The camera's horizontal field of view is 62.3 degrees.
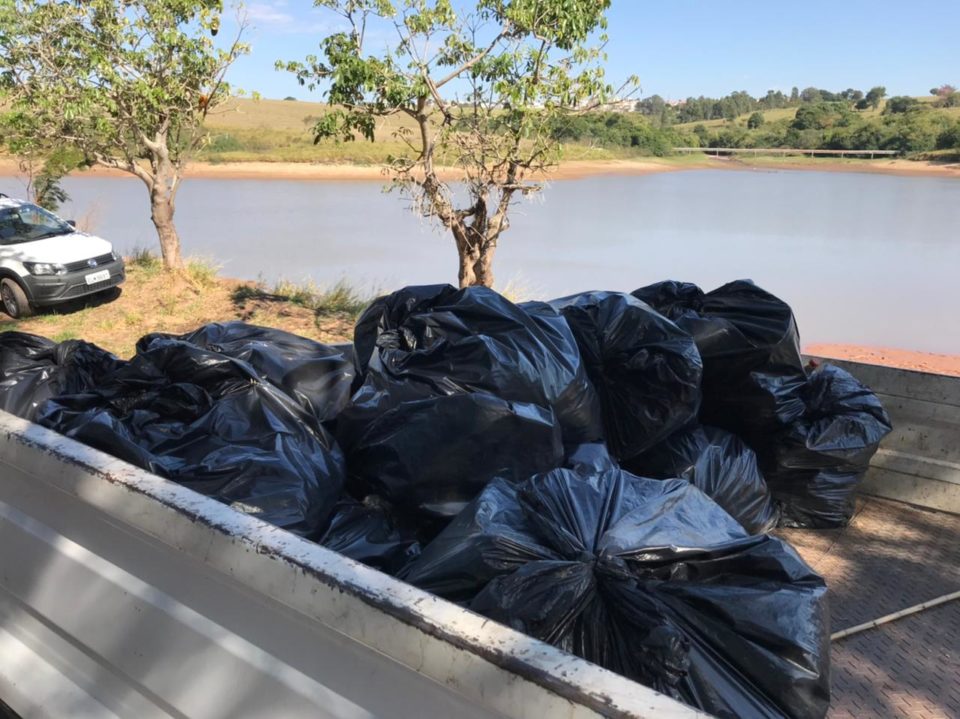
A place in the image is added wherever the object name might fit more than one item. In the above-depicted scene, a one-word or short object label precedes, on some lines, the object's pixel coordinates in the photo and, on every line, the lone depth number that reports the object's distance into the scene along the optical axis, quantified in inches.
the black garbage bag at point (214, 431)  78.9
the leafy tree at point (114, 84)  319.0
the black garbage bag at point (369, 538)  76.3
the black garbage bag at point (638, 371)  102.6
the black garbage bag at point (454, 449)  83.6
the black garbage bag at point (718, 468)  104.0
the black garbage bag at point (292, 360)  105.0
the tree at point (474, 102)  258.5
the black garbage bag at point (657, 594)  51.5
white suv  342.0
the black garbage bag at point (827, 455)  114.7
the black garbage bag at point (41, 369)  105.6
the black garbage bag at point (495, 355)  93.8
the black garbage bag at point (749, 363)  115.5
